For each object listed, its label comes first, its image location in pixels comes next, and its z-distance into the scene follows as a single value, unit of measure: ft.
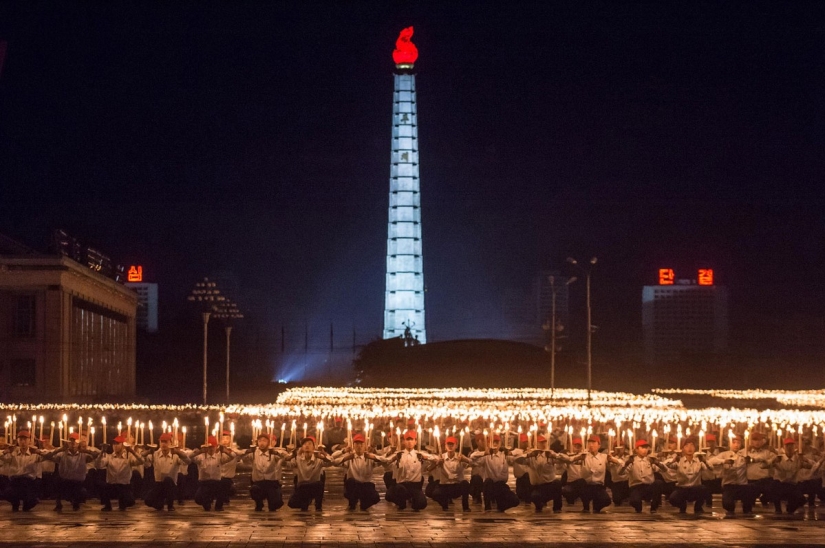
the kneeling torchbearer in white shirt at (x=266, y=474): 77.10
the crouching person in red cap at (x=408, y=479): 78.33
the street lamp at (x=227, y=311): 422.41
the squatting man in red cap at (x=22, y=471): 77.61
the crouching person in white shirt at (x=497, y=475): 78.69
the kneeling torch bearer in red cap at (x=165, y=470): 78.33
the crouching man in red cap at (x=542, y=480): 79.66
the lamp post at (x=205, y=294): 431.27
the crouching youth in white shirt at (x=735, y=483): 79.15
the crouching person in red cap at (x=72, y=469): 78.43
